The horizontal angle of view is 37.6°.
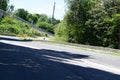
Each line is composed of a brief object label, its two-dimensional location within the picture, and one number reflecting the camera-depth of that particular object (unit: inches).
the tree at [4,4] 2432.9
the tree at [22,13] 3313.8
